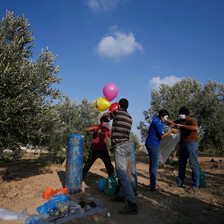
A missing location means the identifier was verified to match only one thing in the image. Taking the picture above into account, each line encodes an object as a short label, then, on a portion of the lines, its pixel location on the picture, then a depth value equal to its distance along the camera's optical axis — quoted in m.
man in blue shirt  4.95
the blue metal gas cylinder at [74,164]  4.82
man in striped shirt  3.56
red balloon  5.53
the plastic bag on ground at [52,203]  3.53
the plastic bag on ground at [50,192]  4.45
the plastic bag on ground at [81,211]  3.23
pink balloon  6.00
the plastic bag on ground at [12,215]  3.25
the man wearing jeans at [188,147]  5.07
